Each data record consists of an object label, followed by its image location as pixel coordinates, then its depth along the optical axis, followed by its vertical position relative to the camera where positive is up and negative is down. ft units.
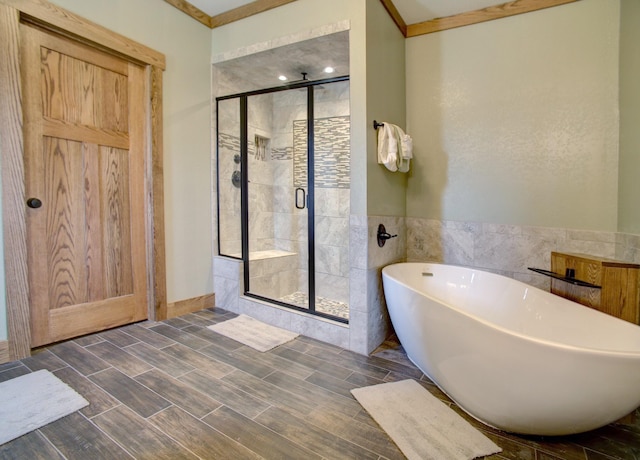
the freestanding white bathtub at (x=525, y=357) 3.61 -2.08
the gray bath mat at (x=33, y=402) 4.52 -3.11
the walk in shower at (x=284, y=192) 10.23 +0.87
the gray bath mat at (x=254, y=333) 7.52 -3.17
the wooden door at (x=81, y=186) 6.64 +0.73
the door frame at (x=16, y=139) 6.06 +1.57
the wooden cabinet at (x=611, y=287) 5.17 -1.30
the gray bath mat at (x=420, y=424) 4.21 -3.29
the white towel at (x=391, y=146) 7.25 +1.65
